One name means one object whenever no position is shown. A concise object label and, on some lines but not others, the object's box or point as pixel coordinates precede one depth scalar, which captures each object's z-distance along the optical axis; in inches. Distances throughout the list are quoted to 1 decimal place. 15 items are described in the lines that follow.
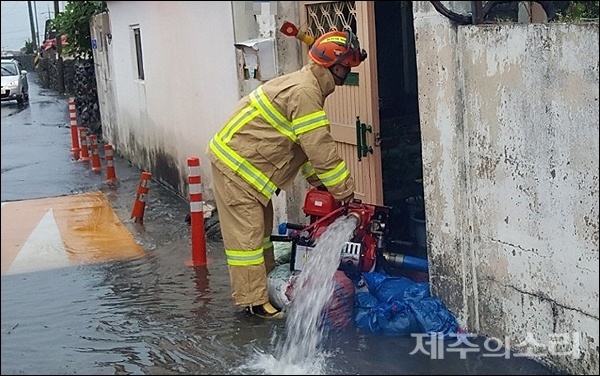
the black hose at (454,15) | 187.5
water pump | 217.2
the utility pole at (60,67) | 765.1
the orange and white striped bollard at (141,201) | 363.6
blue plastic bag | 203.2
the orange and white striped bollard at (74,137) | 567.2
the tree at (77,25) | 670.5
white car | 699.4
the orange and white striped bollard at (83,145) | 554.3
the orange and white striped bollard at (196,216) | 288.2
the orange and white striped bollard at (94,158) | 515.6
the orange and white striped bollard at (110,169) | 465.1
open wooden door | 247.6
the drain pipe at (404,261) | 223.3
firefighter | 207.9
